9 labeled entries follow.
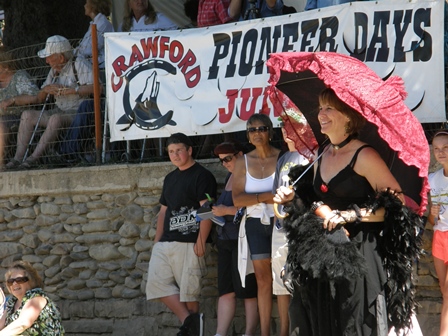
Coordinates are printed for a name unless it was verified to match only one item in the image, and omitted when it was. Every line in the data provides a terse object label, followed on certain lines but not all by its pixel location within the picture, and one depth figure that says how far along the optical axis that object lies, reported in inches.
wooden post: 719.7
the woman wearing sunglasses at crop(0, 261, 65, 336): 534.6
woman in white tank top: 574.2
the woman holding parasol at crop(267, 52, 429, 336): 375.6
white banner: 578.2
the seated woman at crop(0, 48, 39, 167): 774.5
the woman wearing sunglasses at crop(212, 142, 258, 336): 592.7
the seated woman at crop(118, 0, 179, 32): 776.9
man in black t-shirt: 627.5
